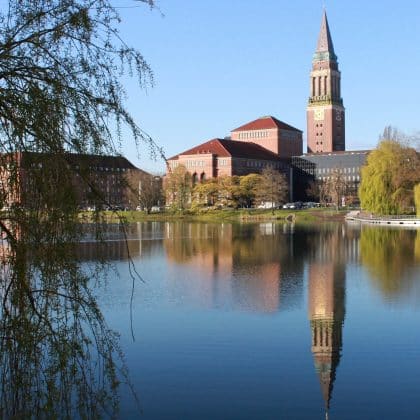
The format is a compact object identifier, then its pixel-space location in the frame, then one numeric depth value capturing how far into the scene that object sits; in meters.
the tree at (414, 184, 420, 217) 54.09
